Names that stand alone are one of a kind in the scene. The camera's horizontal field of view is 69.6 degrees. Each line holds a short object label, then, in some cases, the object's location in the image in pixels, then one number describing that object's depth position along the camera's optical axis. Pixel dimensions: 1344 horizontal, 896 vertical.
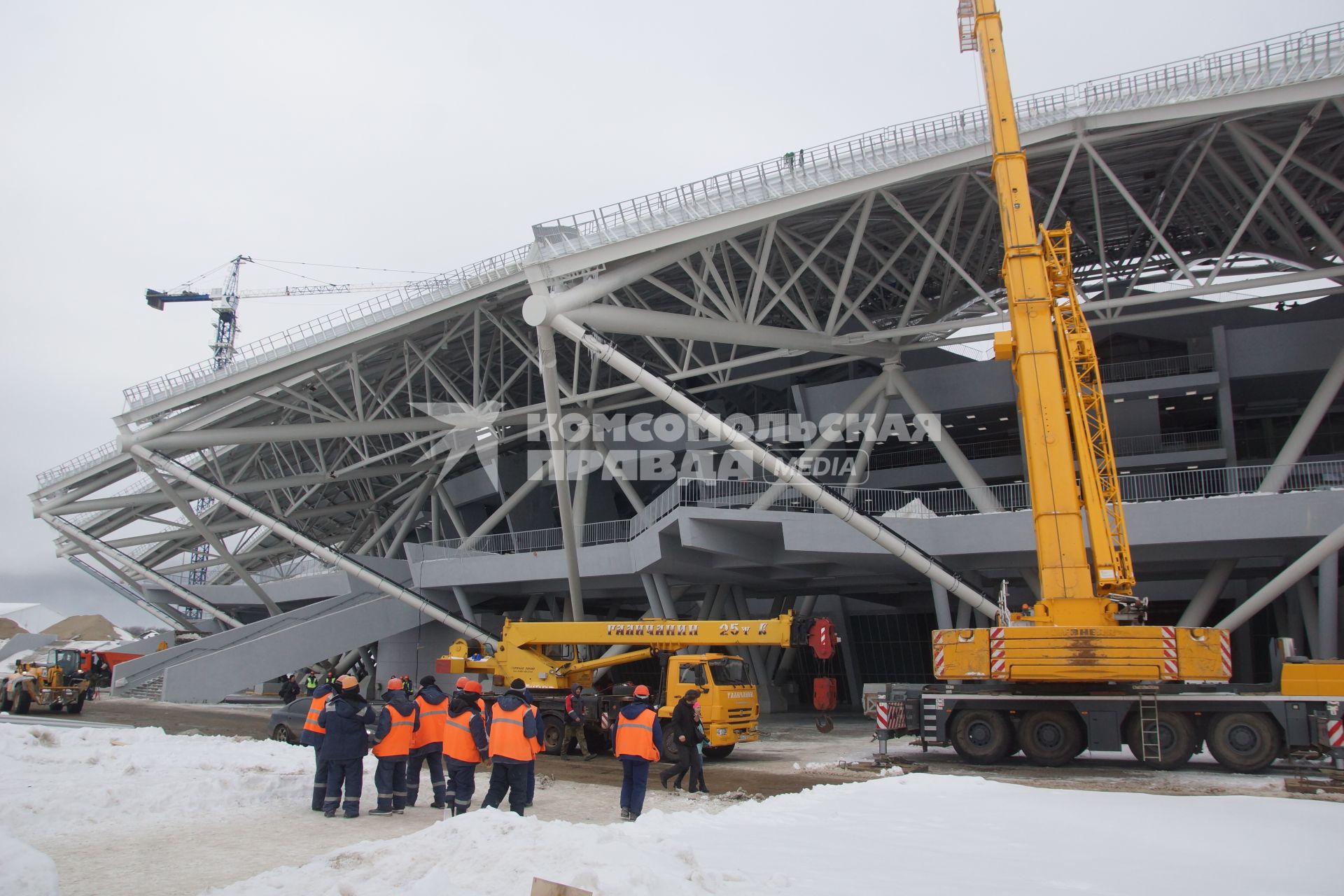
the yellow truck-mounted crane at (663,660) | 19.91
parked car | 22.98
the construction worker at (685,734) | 14.60
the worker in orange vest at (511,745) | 10.86
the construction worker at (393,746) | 11.71
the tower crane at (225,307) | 117.12
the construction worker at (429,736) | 12.52
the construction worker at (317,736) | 11.83
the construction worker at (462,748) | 11.42
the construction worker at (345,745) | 11.49
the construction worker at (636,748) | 11.71
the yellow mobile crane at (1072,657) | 16.44
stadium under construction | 26.86
